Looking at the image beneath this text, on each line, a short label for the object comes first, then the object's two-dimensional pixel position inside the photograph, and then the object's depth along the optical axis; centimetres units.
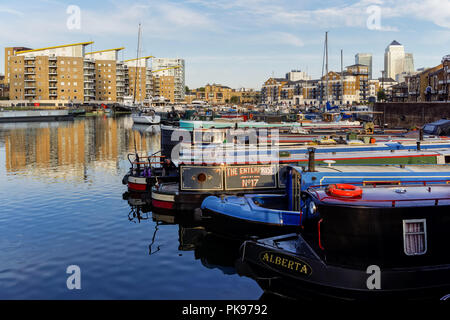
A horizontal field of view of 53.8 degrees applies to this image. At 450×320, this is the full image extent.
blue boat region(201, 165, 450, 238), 1488
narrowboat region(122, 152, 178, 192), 2317
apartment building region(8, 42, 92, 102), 13862
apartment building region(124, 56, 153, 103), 17172
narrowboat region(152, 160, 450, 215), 1945
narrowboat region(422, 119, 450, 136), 4131
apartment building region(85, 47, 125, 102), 15612
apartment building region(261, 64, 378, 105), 17638
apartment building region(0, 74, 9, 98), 17498
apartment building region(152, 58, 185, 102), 19700
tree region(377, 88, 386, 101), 15000
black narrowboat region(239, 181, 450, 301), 1036
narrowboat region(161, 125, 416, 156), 2992
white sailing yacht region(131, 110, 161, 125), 8812
